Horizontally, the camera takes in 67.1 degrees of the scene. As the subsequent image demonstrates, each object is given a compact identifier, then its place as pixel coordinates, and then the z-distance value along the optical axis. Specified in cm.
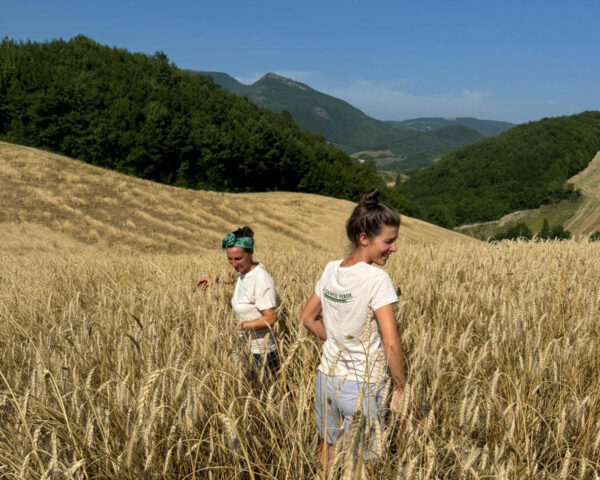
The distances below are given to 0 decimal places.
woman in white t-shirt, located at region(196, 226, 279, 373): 290
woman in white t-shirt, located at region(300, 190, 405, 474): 187
